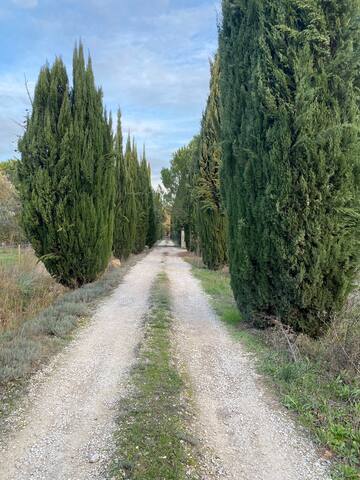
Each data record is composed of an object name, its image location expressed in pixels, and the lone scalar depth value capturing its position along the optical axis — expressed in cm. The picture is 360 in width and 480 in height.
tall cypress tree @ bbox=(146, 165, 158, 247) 3071
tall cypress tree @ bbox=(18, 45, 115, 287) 902
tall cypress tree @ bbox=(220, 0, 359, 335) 502
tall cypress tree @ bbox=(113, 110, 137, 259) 1850
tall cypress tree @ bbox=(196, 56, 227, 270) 1539
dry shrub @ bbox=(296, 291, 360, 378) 404
